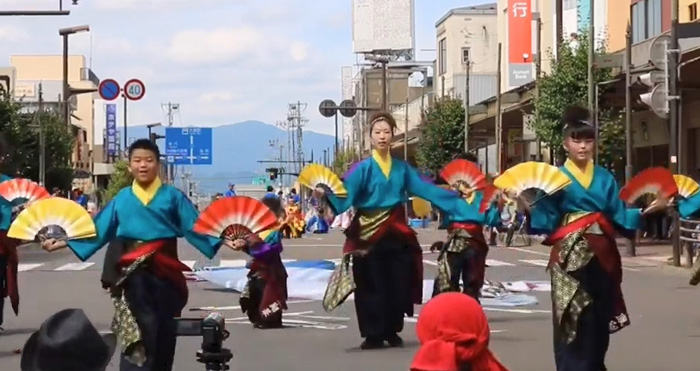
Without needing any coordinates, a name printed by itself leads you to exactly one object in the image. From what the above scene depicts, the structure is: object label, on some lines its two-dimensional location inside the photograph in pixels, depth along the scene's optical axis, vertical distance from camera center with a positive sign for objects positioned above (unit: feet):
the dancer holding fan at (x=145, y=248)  28.81 -1.25
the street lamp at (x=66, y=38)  142.61 +16.18
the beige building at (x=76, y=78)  335.26 +28.65
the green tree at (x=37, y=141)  155.12 +6.23
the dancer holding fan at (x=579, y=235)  29.68 -1.01
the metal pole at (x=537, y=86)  117.60 +8.76
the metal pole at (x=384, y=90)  176.90 +12.88
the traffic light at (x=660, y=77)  78.59 +6.32
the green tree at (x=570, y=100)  111.34 +7.14
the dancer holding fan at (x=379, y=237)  38.24 -1.37
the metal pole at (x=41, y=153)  154.51 +4.12
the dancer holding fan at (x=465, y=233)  43.78 -1.43
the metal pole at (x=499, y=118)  136.56 +7.21
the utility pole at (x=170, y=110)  371.15 +21.27
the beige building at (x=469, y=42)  247.09 +26.32
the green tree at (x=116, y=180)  201.98 +1.44
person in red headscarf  14.51 -1.53
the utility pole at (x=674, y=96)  77.97 +5.21
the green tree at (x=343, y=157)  291.99 +6.96
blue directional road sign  196.13 +6.43
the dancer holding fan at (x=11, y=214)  39.11 -0.70
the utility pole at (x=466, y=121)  162.83 +8.06
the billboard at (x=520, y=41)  171.42 +18.25
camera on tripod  17.66 -2.01
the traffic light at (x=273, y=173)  246.27 +2.86
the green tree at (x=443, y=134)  179.22 +7.01
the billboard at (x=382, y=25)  295.48 +35.57
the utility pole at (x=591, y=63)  97.18 +8.90
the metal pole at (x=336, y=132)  306.72 +12.60
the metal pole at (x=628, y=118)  90.89 +4.83
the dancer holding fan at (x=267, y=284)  46.01 -3.23
